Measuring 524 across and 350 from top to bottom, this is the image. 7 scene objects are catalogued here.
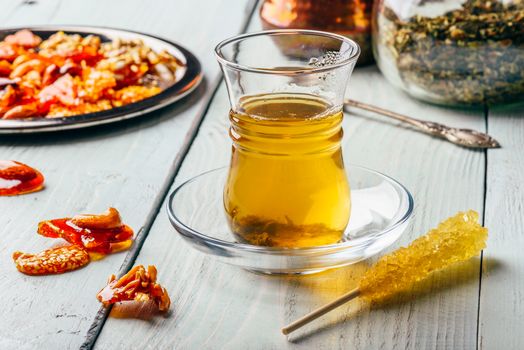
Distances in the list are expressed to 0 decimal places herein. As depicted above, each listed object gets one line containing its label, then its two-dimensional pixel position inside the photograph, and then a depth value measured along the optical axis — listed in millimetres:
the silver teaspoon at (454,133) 737
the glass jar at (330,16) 849
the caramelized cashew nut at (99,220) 611
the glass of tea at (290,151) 553
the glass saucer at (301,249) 538
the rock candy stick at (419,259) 542
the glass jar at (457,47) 761
